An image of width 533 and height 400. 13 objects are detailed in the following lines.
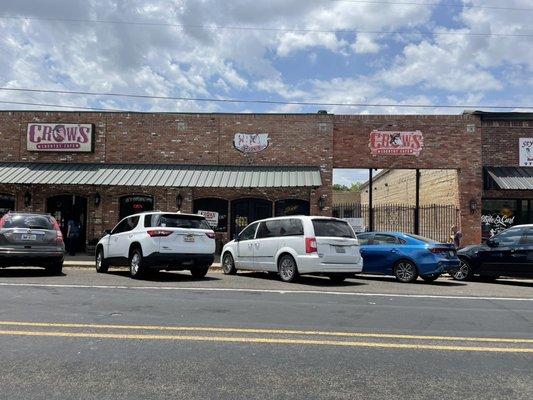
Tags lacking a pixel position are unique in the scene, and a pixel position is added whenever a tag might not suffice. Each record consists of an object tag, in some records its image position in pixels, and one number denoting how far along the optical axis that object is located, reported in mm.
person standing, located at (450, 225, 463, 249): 19391
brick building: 20938
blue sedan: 13648
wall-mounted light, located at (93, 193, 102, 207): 21141
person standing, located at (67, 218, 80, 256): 20312
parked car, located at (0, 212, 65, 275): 12672
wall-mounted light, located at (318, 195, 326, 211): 20766
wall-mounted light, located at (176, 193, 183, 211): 20984
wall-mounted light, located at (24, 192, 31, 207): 21203
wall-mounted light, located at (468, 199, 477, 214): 20766
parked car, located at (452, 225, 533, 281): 13719
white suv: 12438
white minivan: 12398
